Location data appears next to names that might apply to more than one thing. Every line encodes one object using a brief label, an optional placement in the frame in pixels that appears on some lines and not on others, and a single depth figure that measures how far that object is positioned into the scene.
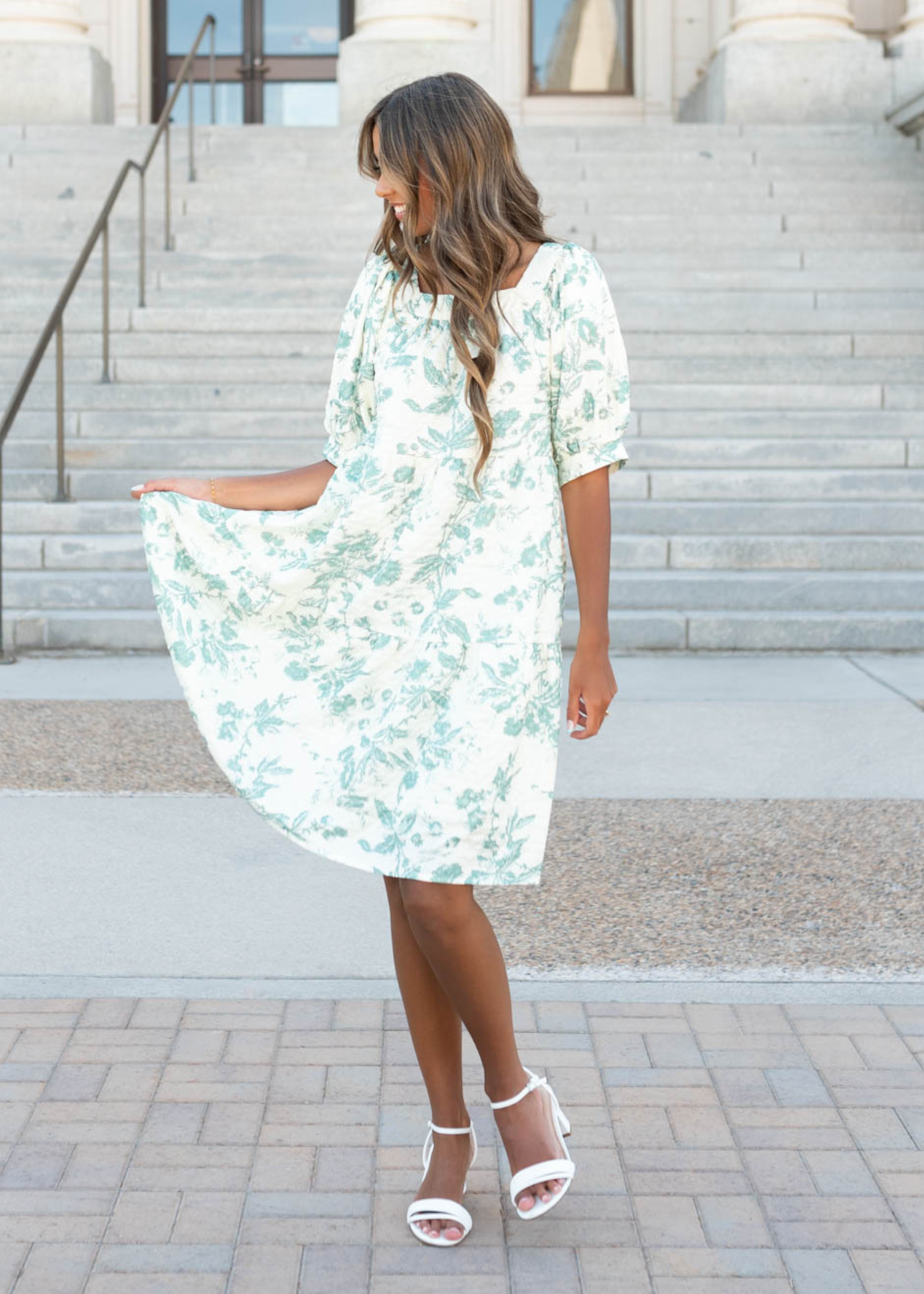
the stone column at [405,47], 14.76
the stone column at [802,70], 14.43
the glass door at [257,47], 17.81
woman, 2.50
